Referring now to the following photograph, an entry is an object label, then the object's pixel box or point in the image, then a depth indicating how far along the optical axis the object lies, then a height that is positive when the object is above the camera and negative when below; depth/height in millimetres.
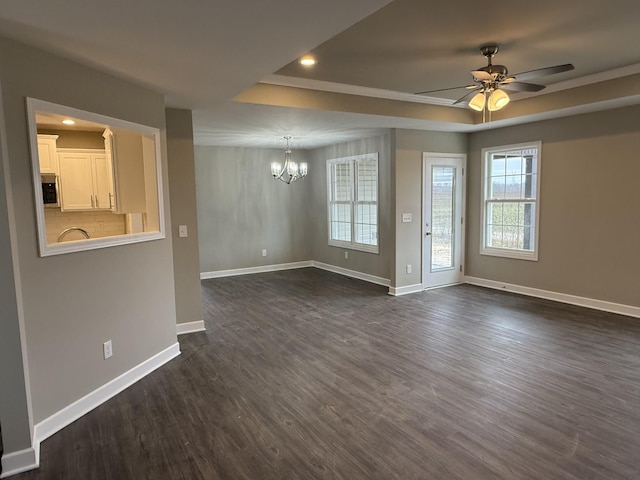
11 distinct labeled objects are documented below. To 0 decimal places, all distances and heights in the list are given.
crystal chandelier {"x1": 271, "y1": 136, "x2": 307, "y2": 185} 6929 +568
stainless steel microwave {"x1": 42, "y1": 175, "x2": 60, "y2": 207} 4605 +195
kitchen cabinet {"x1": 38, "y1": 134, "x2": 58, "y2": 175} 4574 +603
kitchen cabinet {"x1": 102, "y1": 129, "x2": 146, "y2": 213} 3957 +342
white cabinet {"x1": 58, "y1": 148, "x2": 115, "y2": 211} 4887 +311
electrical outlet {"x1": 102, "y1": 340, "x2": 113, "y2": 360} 3111 -1124
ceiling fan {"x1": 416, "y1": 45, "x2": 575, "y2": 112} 3263 +980
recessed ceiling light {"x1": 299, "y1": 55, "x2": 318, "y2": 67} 3615 +1289
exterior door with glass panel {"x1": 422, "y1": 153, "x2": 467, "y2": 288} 6387 -334
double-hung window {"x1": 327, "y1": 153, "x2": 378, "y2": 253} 7074 -22
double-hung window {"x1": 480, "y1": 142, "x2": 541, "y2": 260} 5871 -49
